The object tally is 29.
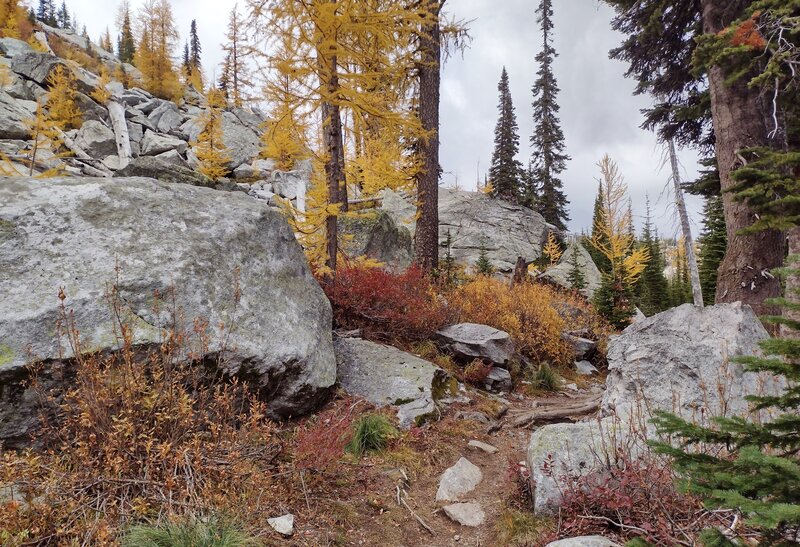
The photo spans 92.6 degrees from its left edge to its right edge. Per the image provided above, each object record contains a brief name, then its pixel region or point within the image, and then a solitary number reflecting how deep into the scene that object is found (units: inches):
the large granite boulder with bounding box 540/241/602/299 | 737.6
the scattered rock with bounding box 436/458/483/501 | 138.1
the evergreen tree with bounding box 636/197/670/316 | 981.2
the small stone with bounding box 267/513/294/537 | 98.9
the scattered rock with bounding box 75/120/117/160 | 806.5
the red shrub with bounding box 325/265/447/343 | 250.8
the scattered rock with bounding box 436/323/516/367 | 263.1
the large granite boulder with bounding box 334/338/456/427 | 188.9
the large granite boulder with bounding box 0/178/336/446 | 112.0
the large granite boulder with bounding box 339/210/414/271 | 454.3
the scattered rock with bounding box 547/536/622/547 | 92.7
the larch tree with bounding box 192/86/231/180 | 917.2
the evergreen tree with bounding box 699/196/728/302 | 725.3
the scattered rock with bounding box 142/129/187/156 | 976.9
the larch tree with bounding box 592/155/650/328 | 775.1
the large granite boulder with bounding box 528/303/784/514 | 124.0
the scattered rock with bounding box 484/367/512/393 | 254.7
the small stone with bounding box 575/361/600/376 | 336.2
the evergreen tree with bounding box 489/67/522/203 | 1086.4
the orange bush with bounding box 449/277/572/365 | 316.5
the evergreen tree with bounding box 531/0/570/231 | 1198.3
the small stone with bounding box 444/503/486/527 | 125.2
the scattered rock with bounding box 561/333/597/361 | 354.6
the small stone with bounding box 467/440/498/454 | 172.0
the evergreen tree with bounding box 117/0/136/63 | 1927.0
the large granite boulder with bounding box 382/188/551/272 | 797.9
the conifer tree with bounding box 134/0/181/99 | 1443.2
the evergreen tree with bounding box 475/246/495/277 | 639.8
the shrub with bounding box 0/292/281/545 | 84.1
